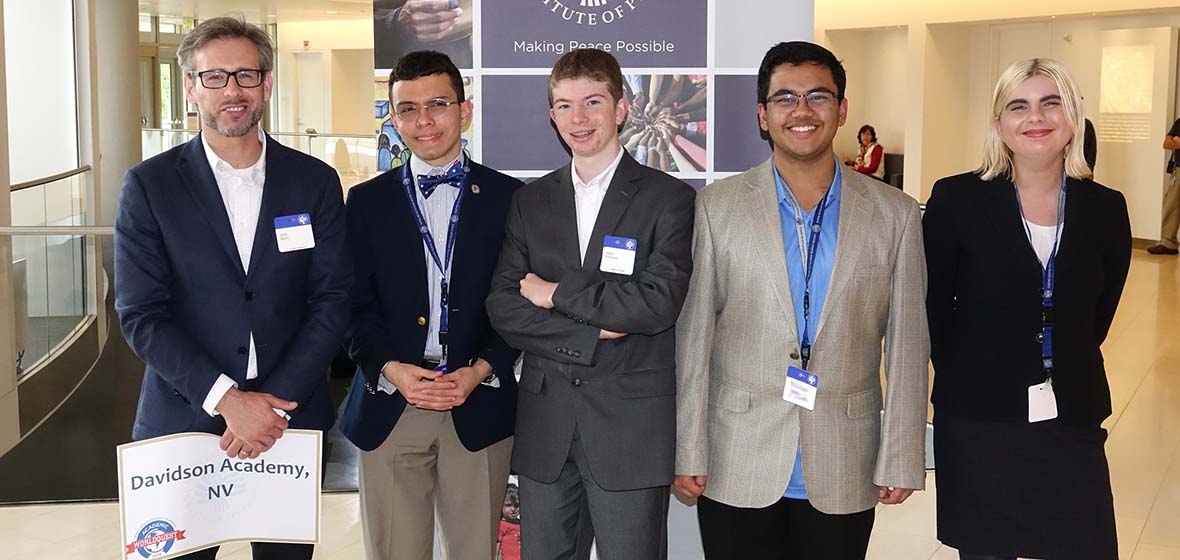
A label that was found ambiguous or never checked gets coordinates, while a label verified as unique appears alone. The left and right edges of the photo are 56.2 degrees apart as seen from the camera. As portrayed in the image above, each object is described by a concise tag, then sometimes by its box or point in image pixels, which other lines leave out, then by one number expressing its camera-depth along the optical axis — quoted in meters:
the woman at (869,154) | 16.48
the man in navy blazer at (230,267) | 2.69
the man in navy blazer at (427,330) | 3.02
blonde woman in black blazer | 2.84
